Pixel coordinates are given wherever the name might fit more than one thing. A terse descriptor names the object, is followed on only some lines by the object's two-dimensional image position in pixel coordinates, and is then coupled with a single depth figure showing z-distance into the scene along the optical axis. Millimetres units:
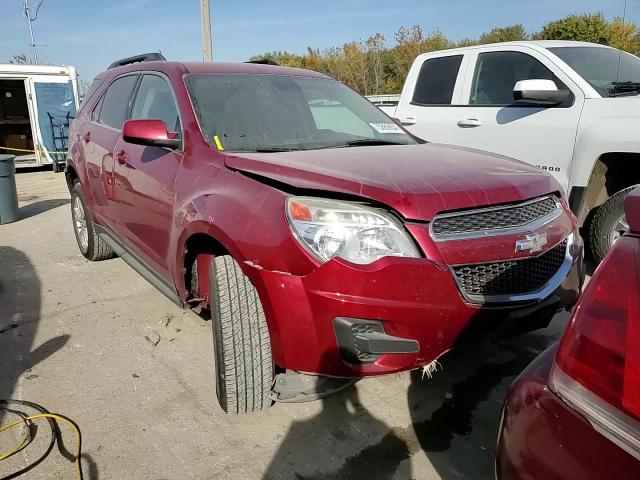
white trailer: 11852
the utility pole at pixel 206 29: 10672
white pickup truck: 4168
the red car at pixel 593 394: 992
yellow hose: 2255
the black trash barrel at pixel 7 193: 6855
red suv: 1996
